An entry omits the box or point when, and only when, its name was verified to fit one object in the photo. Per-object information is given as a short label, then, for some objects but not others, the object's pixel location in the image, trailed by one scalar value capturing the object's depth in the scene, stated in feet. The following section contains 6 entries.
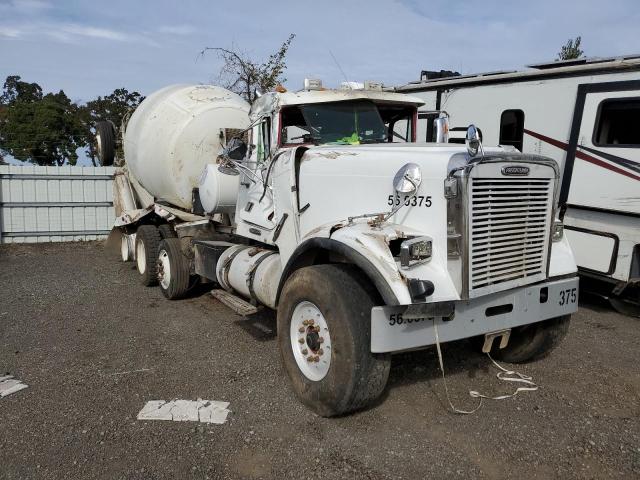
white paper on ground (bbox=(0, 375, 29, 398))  15.08
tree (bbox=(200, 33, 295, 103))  46.19
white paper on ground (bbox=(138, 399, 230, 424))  13.64
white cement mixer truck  12.39
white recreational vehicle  22.13
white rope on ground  14.32
